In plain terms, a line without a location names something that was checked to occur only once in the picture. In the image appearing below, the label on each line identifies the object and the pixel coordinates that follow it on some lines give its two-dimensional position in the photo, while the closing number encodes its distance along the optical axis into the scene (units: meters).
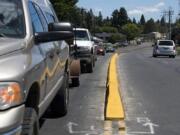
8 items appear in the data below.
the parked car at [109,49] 97.38
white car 22.67
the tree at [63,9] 57.16
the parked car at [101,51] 62.29
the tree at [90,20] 145.52
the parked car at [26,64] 5.19
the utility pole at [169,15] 163.38
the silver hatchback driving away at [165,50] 50.44
